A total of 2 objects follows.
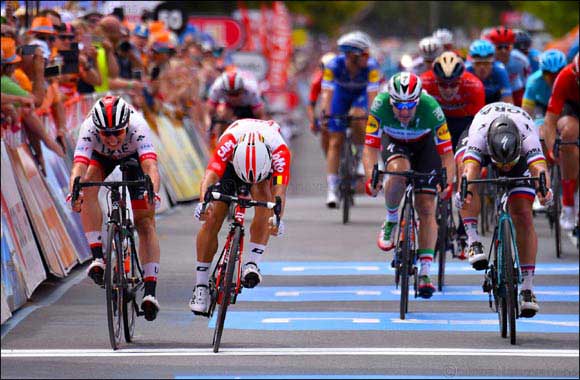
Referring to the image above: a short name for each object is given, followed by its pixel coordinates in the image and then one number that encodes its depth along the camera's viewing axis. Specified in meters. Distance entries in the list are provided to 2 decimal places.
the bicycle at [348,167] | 43.66
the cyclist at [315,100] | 45.25
